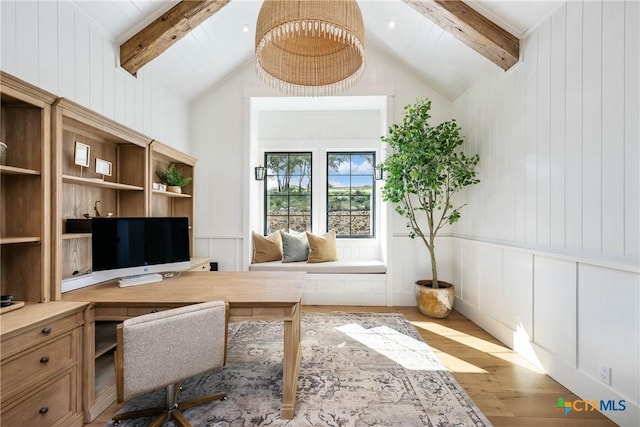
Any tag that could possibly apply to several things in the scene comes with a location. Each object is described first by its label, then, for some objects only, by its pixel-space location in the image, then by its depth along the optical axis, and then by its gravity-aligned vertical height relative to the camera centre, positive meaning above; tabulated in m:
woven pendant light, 1.73 +0.90
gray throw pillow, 4.01 -0.51
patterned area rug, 1.70 -1.23
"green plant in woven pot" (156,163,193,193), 3.15 +0.37
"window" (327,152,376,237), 4.52 +0.30
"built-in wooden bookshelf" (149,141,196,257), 2.80 +0.26
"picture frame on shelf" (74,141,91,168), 2.01 +0.41
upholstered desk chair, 1.33 -0.68
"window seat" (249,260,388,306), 3.73 -0.95
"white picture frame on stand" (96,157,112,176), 2.22 +0.36
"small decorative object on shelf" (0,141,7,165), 1.46 +0.32
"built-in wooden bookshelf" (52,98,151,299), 1.65 +0.28
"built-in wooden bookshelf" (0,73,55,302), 1.57 +0.07
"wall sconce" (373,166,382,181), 4.11 +0.55
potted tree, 3.16 +0.47
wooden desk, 1.67 -0.52
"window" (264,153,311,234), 4.56 +0.35
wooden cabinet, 1.27 -0.76
